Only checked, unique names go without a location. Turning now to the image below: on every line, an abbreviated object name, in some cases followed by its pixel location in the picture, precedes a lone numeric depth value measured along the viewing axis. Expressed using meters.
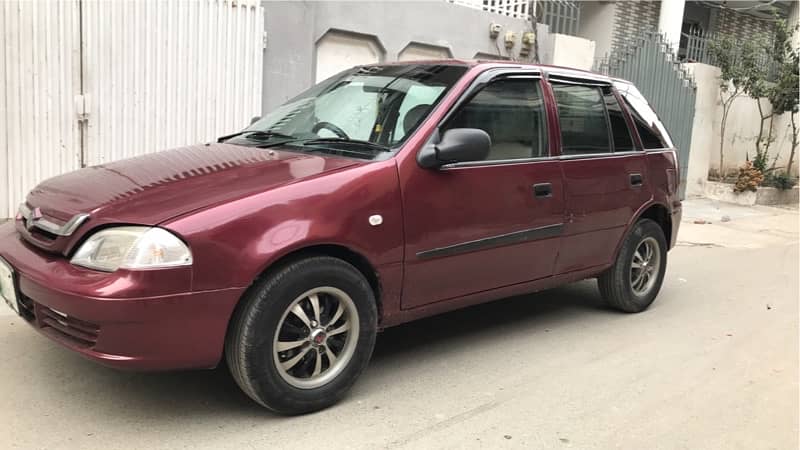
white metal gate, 6.75
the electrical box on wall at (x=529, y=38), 11.45
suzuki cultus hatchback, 3.02
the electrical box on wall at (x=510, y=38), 11.27
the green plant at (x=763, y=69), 12.91
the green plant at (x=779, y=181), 13.80
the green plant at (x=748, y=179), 13.17
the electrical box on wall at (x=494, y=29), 11.01
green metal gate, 12.57
